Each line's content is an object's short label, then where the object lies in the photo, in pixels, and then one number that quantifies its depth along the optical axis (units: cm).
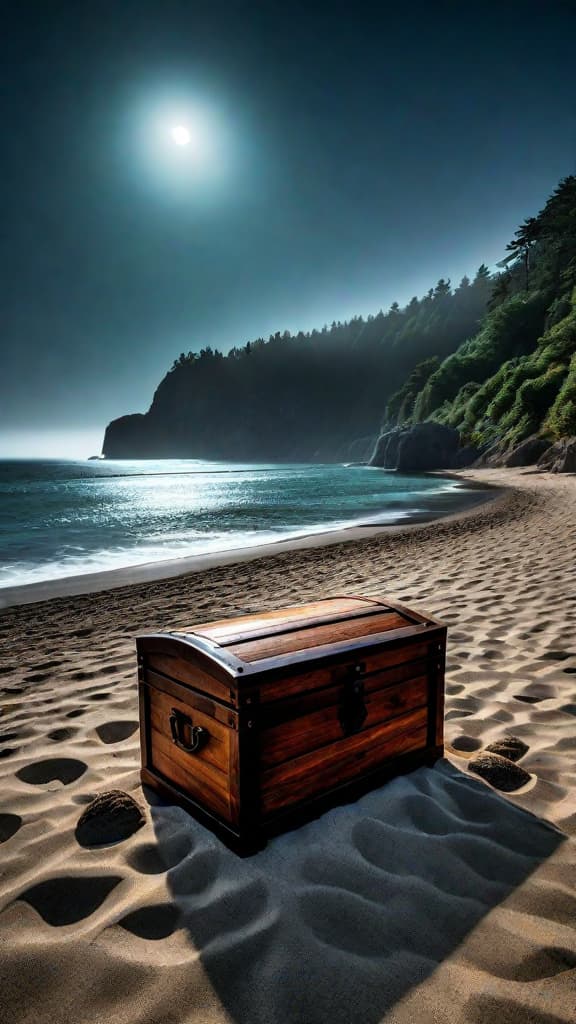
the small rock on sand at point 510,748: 284
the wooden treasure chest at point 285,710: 201
